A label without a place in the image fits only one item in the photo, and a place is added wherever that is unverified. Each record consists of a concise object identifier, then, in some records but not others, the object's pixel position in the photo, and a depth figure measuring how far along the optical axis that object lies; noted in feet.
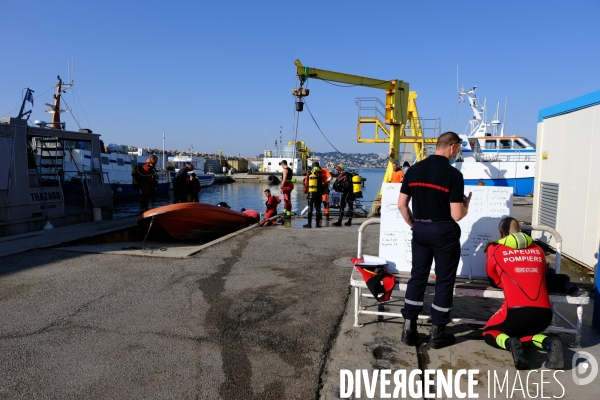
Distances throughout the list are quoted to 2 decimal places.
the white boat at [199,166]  191.40
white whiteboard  15.98
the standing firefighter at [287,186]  42.01
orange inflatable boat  33.94
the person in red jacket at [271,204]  44.60
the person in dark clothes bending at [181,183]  43.04
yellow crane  51.93
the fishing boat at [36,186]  32.01
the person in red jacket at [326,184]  41.39
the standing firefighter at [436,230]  12.77
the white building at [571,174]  20.77
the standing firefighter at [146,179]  41.63
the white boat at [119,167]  113.91
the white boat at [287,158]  246.88
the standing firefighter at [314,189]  38.40
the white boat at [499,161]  70.69
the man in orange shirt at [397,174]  49.01
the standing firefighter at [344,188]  41.22
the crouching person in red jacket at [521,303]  12.09
